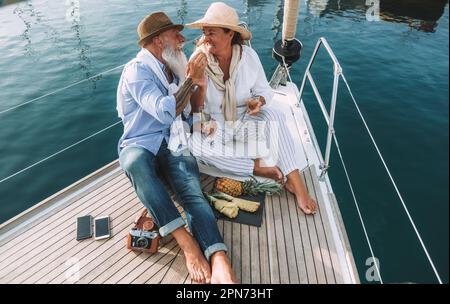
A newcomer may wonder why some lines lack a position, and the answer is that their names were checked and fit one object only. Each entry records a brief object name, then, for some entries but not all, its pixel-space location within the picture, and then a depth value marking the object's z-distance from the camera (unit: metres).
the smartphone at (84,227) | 2.93
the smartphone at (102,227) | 2.93
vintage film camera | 2.76
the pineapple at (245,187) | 3.32
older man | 2.63
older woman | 3.25
